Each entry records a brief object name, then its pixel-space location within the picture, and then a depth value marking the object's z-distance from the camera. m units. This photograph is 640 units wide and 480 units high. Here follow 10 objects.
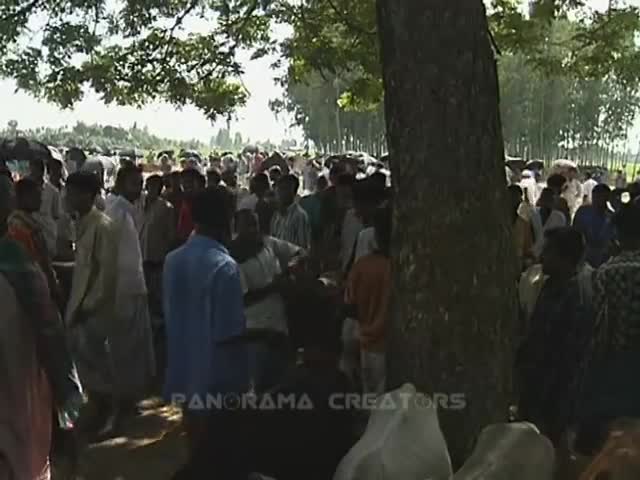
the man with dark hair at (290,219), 8.38
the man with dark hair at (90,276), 5.92
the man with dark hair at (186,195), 8.66
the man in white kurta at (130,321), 6.24
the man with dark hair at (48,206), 7.97
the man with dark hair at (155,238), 8.39
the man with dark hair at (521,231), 7.90
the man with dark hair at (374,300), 5.18
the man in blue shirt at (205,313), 4.34
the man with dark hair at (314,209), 9.14
